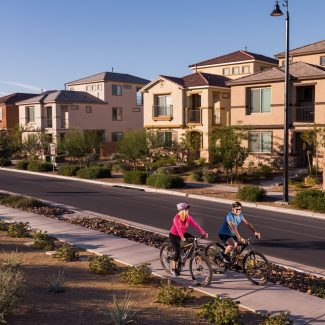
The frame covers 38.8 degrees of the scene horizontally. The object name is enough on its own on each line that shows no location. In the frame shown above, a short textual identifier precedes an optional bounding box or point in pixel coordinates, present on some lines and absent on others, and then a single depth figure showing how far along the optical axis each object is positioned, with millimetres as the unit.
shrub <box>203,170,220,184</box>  29688
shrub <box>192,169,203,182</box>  30703
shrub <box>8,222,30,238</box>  13898
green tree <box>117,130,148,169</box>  34200
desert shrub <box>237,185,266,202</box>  22578
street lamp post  21328
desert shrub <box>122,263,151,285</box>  9344
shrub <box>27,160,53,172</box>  40094
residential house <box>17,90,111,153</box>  53281
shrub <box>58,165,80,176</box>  36750
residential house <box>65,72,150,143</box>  58156
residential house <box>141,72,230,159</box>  38753
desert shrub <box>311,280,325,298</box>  9161
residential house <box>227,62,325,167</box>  31531
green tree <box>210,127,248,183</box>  28719
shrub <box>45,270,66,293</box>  8703
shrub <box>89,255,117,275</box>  10091
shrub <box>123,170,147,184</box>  30348
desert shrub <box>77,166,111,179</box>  34031
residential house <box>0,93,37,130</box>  64000
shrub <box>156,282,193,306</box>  8188
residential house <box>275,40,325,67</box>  35875
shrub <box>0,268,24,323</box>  7121
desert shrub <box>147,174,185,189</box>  27781
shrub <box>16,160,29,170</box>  42900
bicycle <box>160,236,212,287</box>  9562
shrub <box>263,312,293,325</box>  7141
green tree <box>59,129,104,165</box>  38656
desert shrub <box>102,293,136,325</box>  7023
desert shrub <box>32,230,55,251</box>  12398
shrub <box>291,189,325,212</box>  19672
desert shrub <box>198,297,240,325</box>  7270
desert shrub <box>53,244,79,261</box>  11180
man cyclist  10121
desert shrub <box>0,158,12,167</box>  46156
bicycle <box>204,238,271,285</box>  9788
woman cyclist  9820
